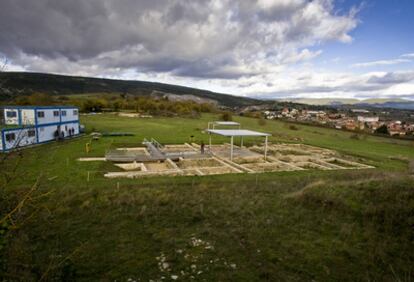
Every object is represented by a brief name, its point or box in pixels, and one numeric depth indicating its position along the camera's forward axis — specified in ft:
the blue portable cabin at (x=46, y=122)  71.26
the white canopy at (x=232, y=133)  72.71
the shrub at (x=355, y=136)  146.12
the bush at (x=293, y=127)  172.65
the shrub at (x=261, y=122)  186.13
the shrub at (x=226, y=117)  205.05
